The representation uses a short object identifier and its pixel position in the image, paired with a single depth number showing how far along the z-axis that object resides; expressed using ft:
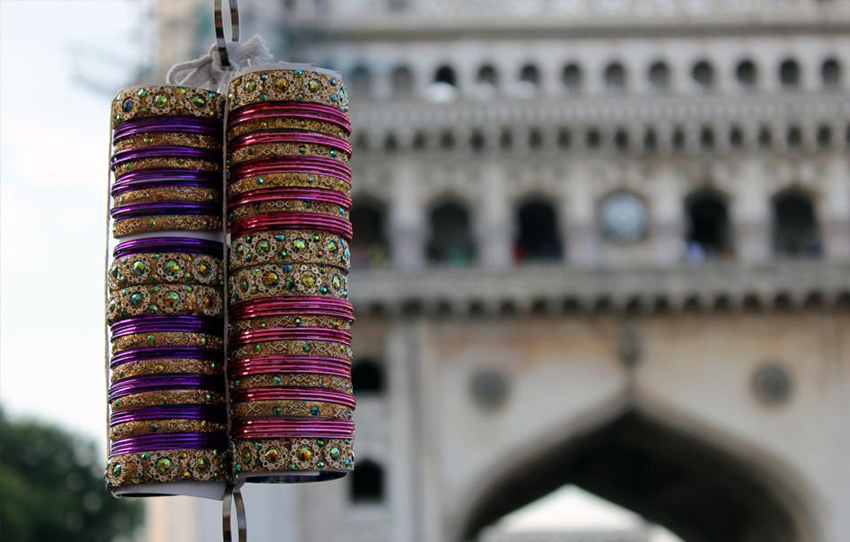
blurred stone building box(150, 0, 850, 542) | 82.23
